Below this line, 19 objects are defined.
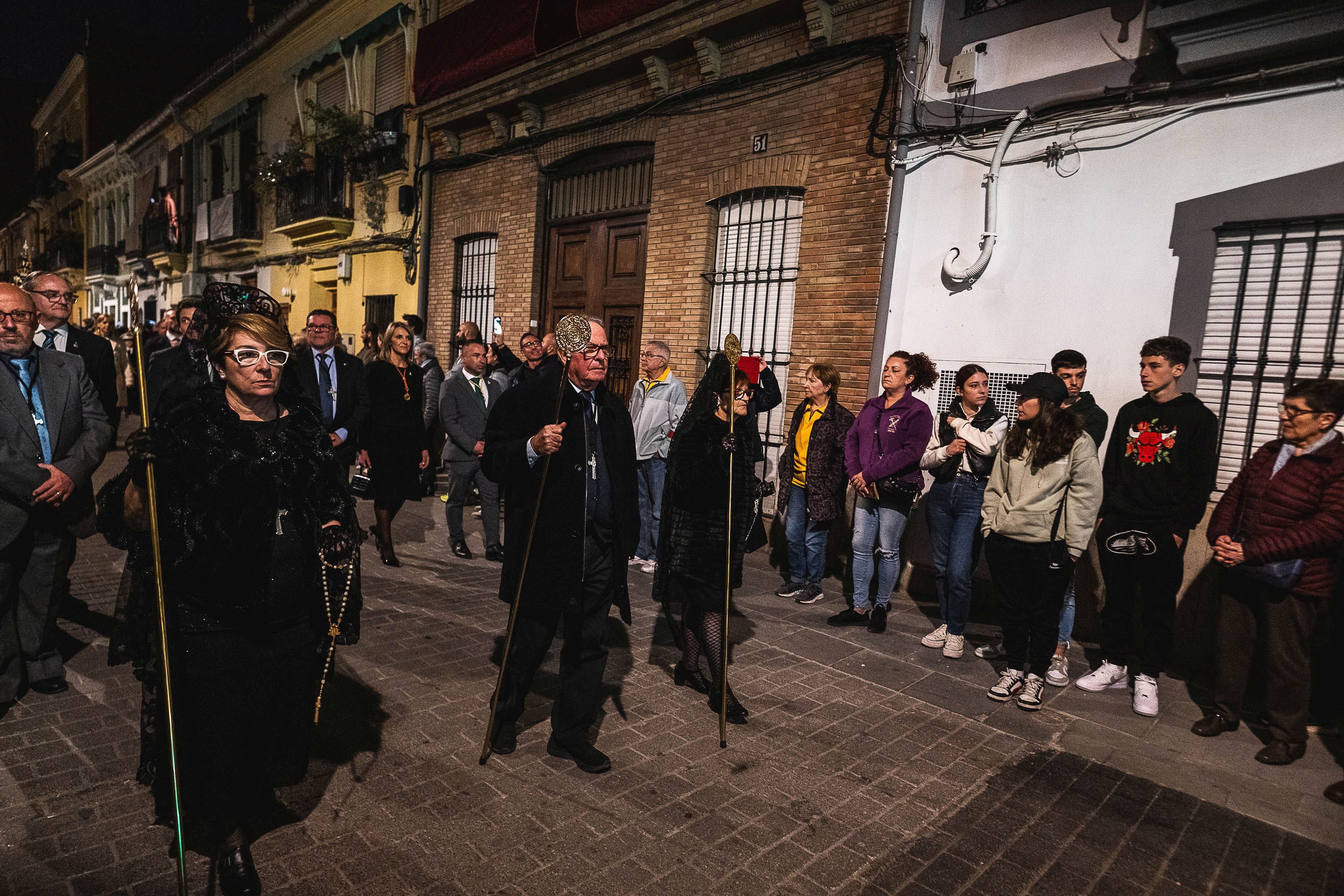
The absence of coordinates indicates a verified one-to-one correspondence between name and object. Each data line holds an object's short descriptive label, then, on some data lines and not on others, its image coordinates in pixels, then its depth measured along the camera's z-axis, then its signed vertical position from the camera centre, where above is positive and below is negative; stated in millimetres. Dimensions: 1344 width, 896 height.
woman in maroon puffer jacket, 3826 -713
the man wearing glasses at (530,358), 8199 -111
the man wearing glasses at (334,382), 5902 -388
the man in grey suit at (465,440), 7215 -929
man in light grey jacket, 7039 -617
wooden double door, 10031 +1006
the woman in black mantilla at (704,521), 4211 -902
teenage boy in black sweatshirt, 4508 -635
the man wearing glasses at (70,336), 5254 -163
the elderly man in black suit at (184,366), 3389 -259
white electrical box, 6645 +2691
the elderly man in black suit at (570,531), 3449 -823
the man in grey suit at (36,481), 3738 -846
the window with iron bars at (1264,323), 5184 +562
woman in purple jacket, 5629 -658
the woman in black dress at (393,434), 6555 -834
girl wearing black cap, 4418 -778
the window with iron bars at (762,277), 8359 +980
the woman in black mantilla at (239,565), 2377 -767
